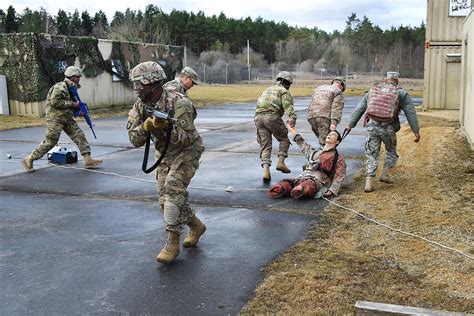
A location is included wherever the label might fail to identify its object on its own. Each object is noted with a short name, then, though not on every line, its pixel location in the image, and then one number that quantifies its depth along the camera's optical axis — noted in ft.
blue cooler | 33.83
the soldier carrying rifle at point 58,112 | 30.78
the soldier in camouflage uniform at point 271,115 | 27.91
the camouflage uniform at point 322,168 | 24.70
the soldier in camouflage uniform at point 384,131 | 25.44
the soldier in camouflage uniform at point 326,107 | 29.04
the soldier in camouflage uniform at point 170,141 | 15.79
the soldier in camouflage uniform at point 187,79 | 23.04
